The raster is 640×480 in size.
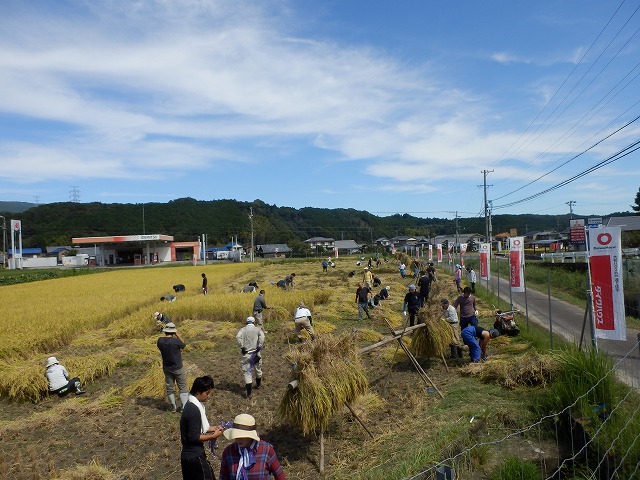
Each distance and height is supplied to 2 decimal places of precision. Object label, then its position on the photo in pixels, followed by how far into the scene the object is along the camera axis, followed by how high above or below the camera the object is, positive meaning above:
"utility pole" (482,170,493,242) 39.22 +3.11
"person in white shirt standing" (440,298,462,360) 9.98 -1.93
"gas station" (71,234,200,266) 61.65 +0.63
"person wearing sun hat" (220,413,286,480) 3.41 -1.60
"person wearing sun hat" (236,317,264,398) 8.45 -1.87
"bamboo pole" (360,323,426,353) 7.04 -1.66
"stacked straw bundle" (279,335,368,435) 5.75 -1.79
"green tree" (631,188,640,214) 67.99 +4.35
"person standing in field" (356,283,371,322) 15.58 -1.91
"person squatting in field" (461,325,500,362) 9.36 -2.13
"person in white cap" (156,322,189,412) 7.37 -1.86
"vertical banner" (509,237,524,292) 12.96 -0.74
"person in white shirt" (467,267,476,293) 19.25 -1.65
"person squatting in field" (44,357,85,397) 8.83 -2.45
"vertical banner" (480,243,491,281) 18.16 -0.71
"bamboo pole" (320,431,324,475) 5.59 -2.62
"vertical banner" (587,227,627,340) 6.85 -0.75
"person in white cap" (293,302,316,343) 11.55 -1.91
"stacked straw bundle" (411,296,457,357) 9.21 -1.92
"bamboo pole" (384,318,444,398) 7.75 -2.43
